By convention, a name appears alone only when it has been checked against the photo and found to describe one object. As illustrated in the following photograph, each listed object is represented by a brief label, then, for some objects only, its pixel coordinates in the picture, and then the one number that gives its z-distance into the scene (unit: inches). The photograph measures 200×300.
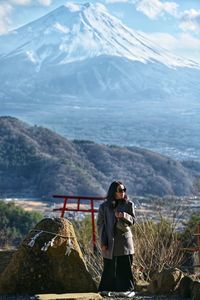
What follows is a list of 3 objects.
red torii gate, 454.0
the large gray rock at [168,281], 403.5
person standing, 390.6
